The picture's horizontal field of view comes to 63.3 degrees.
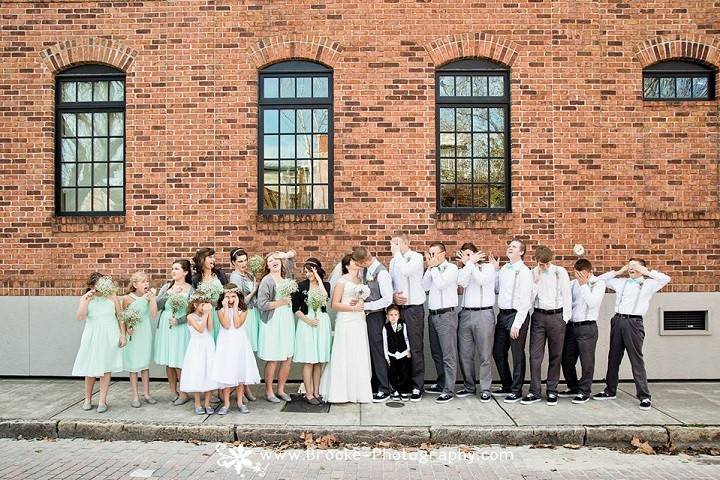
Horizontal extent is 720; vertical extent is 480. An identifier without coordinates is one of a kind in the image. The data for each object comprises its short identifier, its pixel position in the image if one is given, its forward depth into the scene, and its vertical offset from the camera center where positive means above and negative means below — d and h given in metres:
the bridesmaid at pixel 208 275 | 7.71 -0.41
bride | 7.85 -1.46
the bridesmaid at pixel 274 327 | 7.88 -1.12
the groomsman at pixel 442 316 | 8.05 -1.00
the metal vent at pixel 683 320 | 9.32 -1.20
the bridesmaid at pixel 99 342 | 7.52 -1.25
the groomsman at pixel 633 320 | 7.71 -1.01
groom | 8.09 -0.96
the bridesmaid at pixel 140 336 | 7.81 -1.23
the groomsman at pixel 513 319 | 7.90 -1.02
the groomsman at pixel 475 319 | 8.06 -1.04
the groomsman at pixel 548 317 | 7.89 -0.98
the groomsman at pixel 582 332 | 7.94 -1.20
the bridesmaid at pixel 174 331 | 7.87 -1.18
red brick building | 9.39 +1.88
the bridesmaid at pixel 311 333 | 7.91 -1.20
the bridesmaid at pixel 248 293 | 8.10 -0.66
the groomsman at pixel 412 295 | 8.18 -0.71
